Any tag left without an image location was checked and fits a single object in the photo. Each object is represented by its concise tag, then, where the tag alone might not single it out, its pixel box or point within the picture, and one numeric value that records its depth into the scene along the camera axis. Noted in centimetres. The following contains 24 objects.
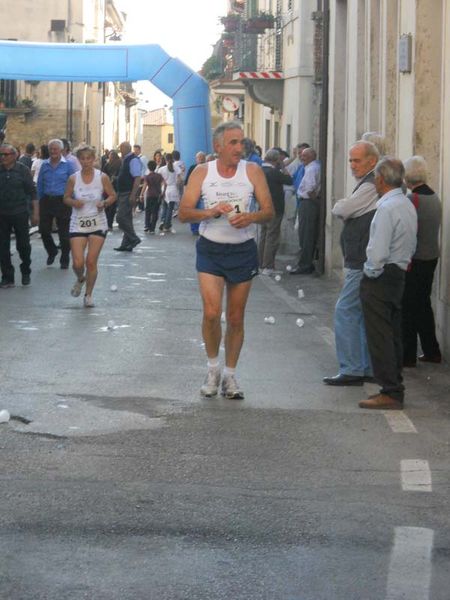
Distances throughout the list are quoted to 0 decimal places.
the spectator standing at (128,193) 2464
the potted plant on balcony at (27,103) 5916
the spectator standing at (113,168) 3100
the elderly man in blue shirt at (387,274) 938
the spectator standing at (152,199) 3158
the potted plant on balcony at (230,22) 4081
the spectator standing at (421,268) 1139
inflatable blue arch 3275
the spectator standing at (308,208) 2072
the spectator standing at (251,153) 1849
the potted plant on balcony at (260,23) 3669
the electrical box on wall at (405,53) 1401
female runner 1538
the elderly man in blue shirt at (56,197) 2034
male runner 946
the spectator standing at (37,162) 2548
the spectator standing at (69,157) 2240
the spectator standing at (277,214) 2028
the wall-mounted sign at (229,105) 4397
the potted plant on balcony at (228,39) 4138
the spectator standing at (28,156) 2742
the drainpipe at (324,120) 2072
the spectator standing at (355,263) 1013
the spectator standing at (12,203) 1777
